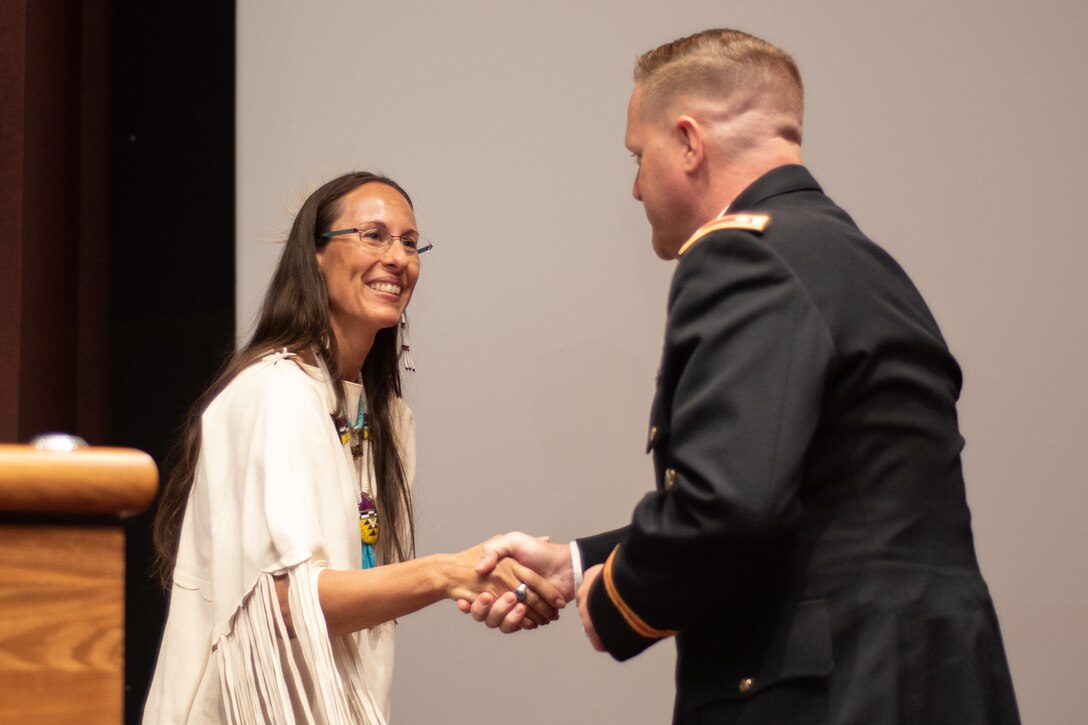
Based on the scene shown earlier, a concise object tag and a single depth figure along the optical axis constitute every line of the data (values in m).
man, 2.54
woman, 3.13
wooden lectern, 2.20
